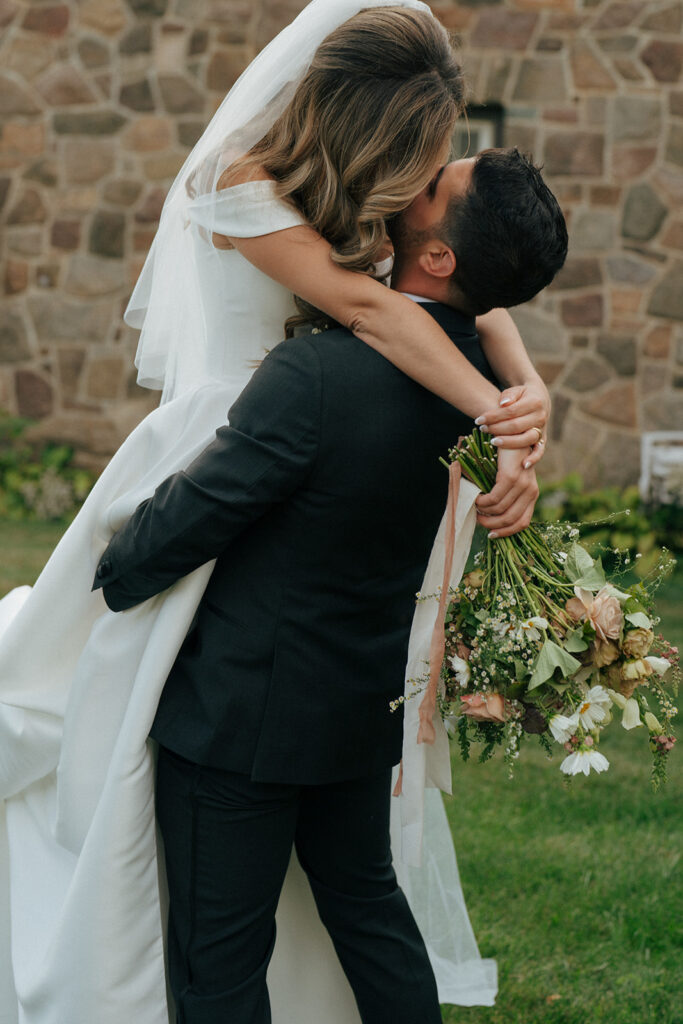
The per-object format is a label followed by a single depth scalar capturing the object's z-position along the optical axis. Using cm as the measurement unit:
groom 174
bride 182
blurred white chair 746
